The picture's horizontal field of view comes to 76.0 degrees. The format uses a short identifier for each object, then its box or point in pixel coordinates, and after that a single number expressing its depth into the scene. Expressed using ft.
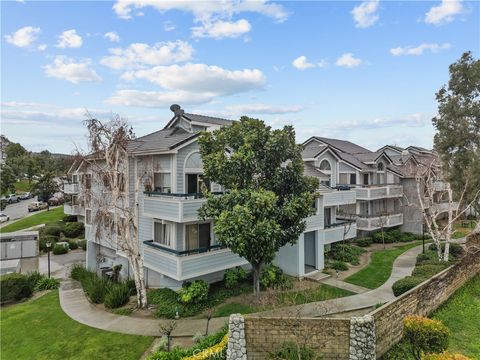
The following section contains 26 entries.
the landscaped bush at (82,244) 105.64
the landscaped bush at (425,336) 33.06
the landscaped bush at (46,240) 104.15
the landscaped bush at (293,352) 32.96
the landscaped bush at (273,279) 59.57
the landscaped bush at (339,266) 71.72
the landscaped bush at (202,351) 34.53
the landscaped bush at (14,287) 62.59
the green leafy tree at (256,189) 44.75
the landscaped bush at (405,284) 50.00
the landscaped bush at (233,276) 58.03
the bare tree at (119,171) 53.47
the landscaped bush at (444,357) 29.04
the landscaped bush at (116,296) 55.26
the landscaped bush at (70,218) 136.67
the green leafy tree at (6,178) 171.79
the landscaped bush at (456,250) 74.56
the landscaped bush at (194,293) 51.99
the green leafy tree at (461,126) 73.05
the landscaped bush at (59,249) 100.63
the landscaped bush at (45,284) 69.72
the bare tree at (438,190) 66.28
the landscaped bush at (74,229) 120.57
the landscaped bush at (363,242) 95.20
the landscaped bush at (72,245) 106.81
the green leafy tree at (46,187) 174.70
